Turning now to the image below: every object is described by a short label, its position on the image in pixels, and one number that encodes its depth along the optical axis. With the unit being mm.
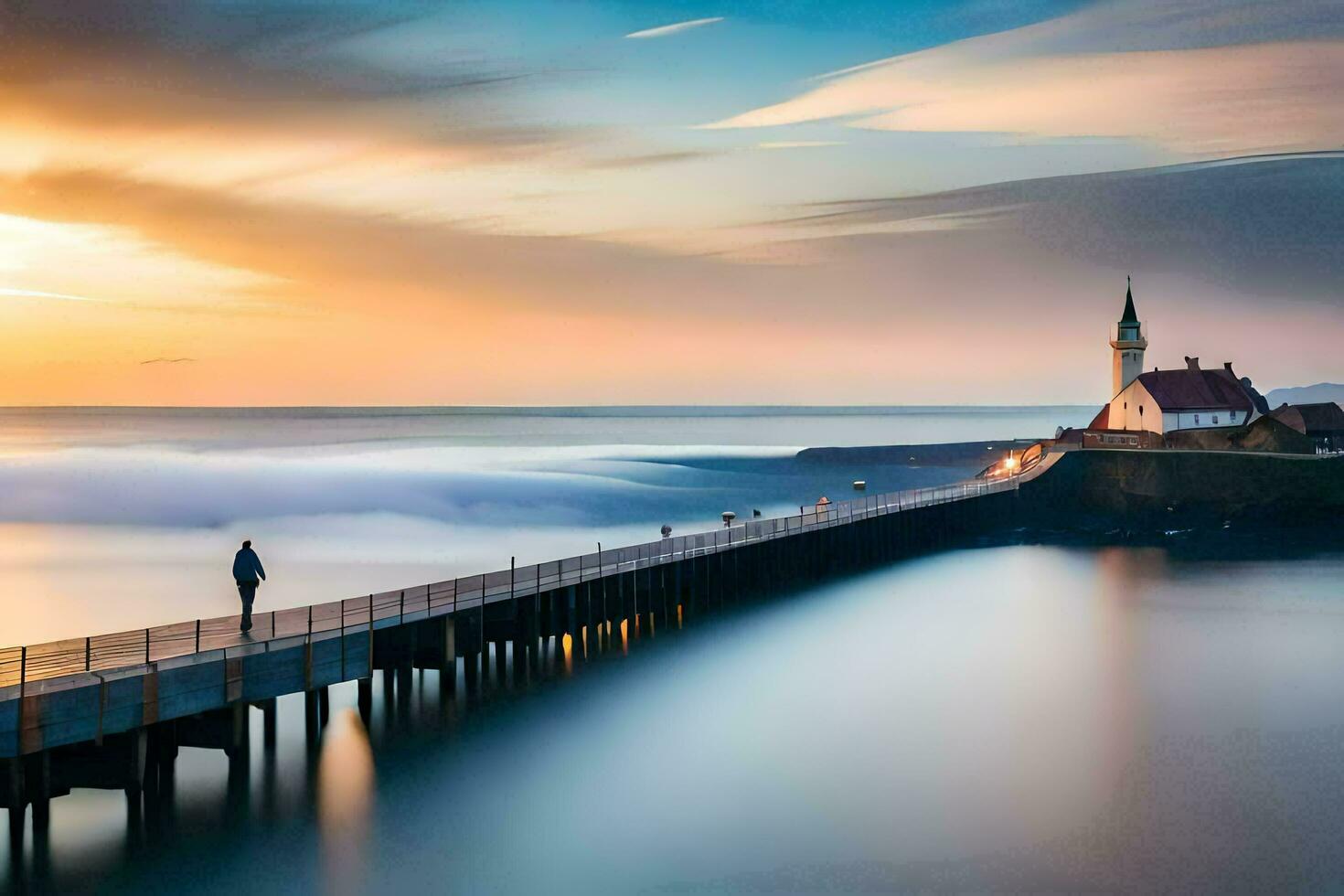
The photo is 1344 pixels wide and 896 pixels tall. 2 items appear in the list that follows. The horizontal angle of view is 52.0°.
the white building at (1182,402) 77625
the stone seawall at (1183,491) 61188
